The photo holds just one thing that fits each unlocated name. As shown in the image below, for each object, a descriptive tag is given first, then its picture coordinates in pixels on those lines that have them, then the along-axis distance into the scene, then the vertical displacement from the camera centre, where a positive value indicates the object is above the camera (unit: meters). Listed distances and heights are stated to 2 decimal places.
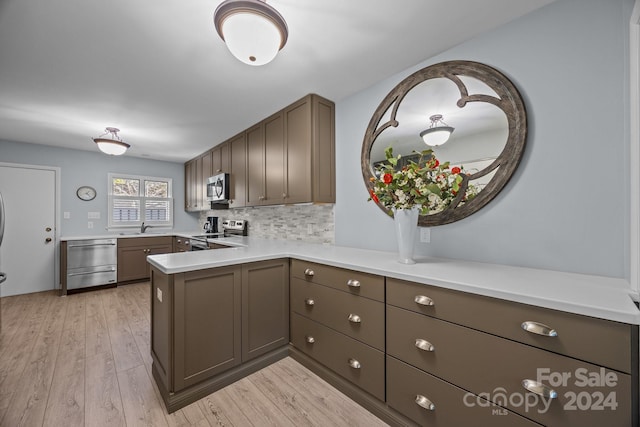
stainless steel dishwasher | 3.95 -0.80
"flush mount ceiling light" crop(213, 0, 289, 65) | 1.21 +0.98
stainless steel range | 3.81 -0.33
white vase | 1.64 -0.11
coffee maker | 4.76 -0.23
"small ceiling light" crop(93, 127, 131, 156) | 3.14 +0.92
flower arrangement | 1.57 +0.18
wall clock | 4.44 +0.40
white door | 3.86 -0.24
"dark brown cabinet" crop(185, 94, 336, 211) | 2.52 +0.67
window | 4.80 +0.28
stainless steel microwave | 3.81 +0.43
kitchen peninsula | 0.92 -0.63
